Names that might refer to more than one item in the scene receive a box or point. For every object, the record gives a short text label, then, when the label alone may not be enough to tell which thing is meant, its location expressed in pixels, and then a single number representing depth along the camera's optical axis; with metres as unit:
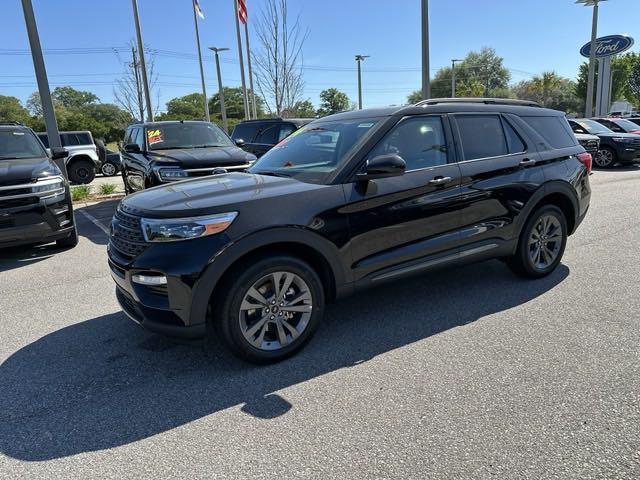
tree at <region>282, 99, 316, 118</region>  19.09
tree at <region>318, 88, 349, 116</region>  85.12
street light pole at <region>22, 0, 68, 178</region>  10.38
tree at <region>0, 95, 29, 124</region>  61.49
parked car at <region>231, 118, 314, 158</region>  10.69
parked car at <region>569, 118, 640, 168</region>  15.15
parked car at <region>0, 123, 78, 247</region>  5.95
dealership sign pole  28.05
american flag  22.17
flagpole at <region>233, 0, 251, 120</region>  23.01
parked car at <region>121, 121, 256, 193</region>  7.77
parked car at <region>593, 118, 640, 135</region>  16.58
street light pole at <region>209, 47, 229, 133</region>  30.03
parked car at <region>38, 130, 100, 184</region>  16.95
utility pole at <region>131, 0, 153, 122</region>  17.80
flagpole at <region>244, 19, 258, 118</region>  23.55
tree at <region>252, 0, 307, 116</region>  17.42
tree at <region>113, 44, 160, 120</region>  28.00
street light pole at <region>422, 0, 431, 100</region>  15.23
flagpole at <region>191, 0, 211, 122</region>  28.77
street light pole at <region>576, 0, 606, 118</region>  24.19
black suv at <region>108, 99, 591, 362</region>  3.09
